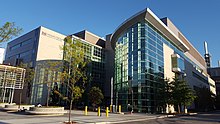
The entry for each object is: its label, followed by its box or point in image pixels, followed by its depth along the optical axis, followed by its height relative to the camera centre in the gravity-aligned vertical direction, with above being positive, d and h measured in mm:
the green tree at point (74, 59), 15227 +2839
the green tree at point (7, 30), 13914 +4668
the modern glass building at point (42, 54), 46062 +10995
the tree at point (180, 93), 32188 +38
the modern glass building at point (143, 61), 32719 +6660
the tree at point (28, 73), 30781 +3193
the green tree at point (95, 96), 35125 -705
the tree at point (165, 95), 32312 -276
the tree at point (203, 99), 53562 -1458
